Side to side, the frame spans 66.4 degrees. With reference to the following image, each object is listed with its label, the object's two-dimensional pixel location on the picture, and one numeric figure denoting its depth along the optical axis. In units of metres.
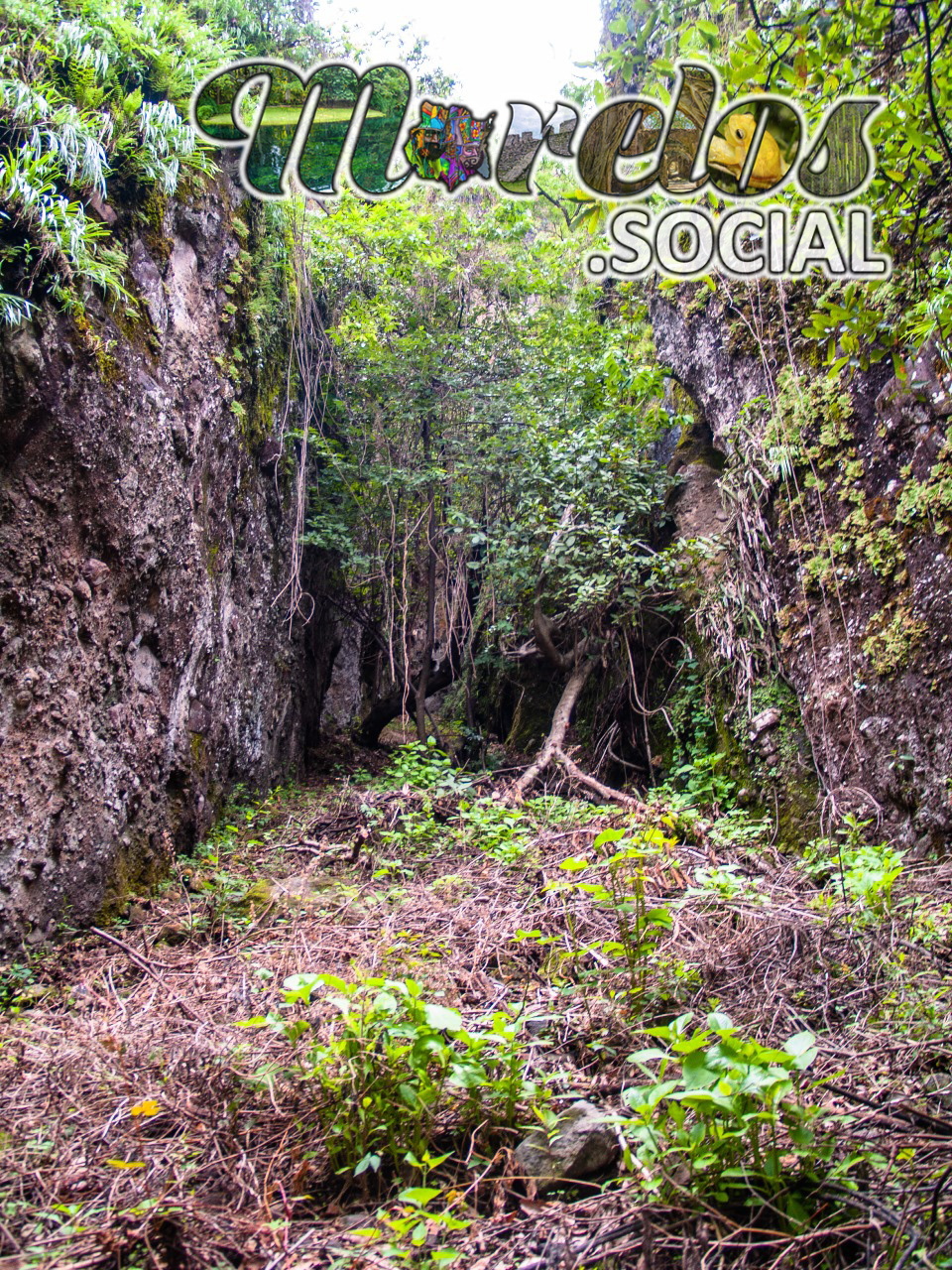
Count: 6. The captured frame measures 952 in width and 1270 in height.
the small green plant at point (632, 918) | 2.16
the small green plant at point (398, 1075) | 1.65
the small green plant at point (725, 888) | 2.61
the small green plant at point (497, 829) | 3.85
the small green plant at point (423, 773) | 5.36
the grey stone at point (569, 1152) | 1.56
